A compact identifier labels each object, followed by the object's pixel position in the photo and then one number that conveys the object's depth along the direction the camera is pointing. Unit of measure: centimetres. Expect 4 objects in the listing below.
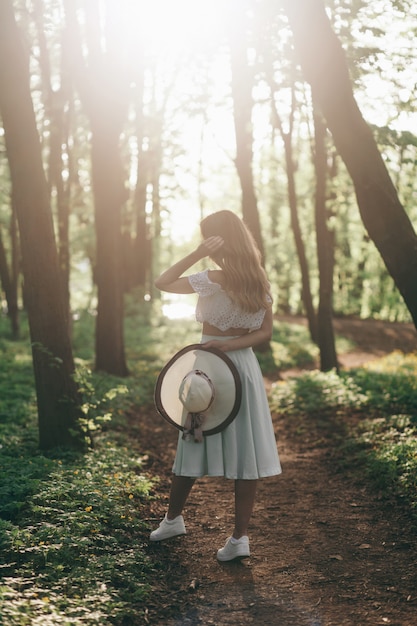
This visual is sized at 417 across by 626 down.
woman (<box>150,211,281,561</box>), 495
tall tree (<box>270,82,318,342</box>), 1644
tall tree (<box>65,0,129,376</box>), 1388
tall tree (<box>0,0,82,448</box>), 714
